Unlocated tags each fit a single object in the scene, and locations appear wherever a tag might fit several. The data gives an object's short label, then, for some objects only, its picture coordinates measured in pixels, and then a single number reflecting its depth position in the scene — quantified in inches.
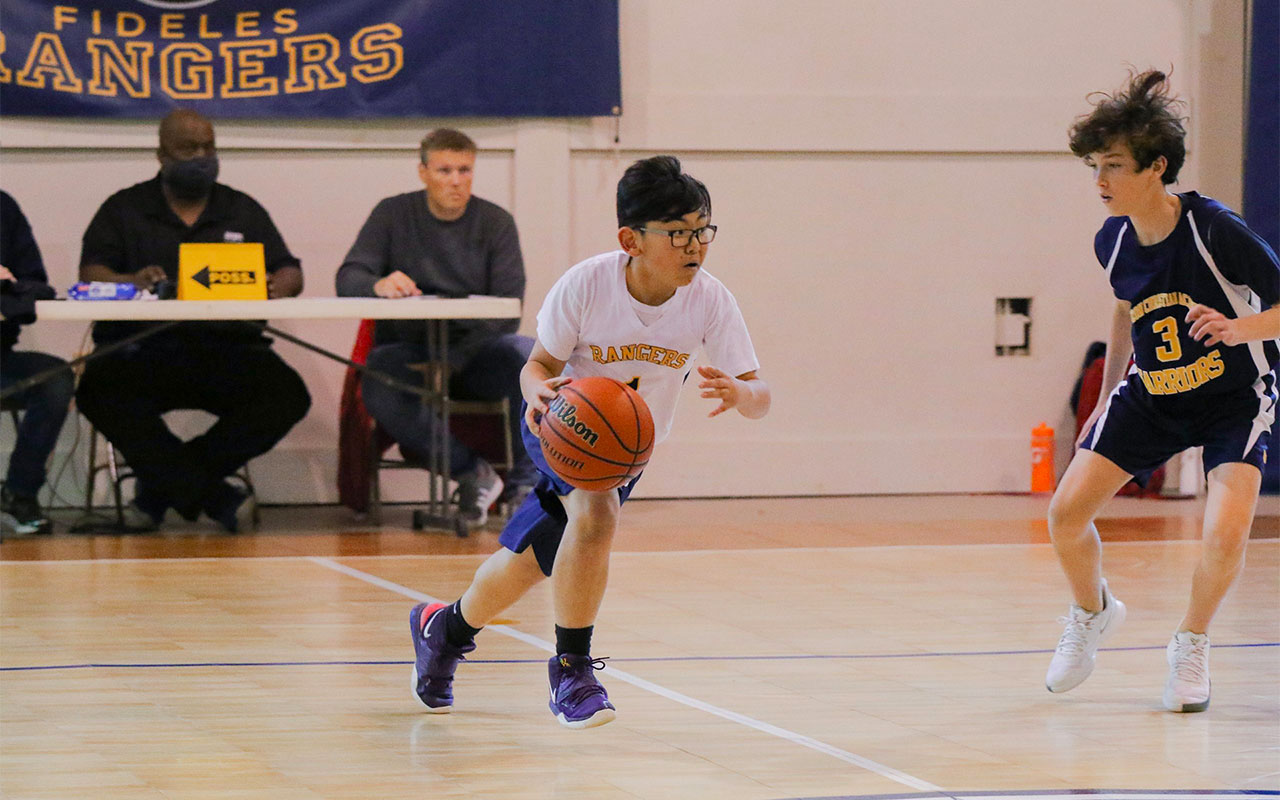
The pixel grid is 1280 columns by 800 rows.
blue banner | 553.3
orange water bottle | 609.0
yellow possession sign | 473.1
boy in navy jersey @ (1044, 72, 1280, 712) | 276.7
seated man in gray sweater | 509.0
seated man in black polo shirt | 496.4
